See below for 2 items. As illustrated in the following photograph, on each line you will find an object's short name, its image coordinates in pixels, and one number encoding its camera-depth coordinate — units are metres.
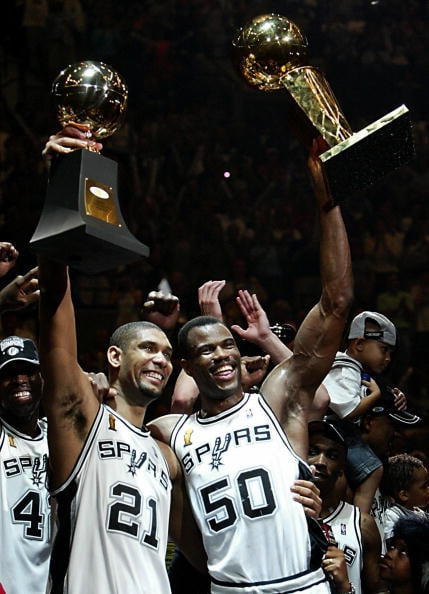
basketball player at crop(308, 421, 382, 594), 4.44
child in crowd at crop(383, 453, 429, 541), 5.41
